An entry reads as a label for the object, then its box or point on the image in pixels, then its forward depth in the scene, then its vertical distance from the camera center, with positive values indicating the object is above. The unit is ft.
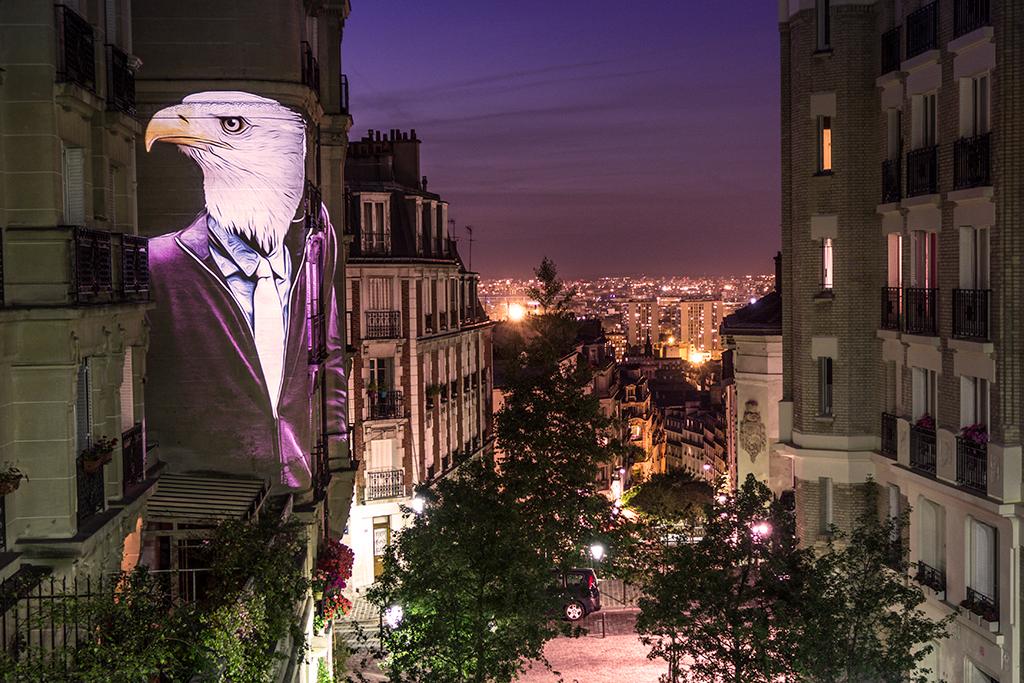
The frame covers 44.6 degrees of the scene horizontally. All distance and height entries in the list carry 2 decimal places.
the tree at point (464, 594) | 82.99 -20.22
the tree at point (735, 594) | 74.33 -18.53
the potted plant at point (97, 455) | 56.80 -6.76
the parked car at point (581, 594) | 139.74 -32.94
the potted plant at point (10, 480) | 48.65 -6.71
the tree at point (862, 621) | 70.64 -18.96
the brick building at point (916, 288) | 84.07 +0.81
